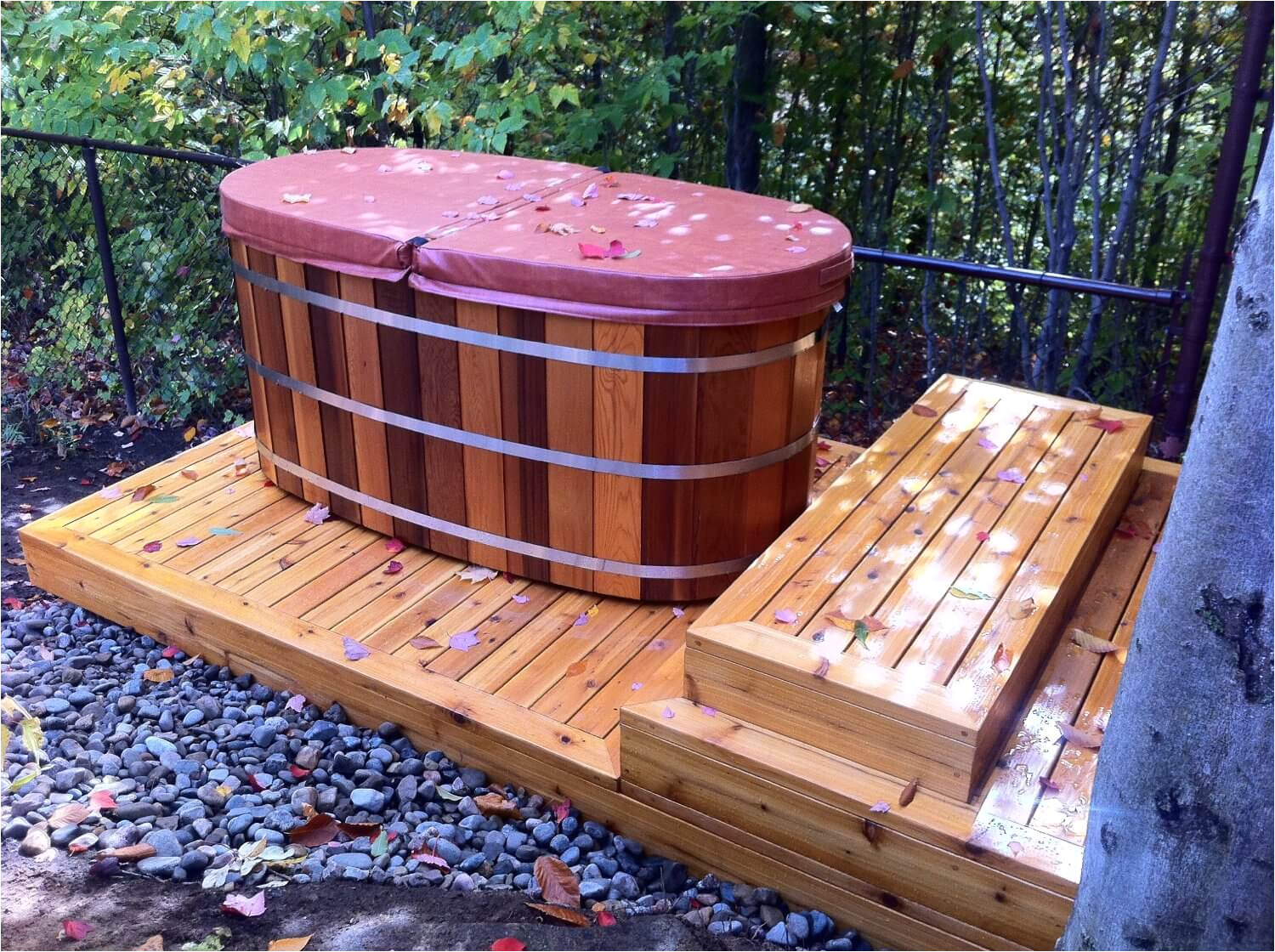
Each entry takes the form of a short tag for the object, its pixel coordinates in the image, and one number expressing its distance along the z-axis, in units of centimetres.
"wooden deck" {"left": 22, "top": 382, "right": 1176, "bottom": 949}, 223
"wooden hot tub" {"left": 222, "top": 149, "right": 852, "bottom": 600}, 276
